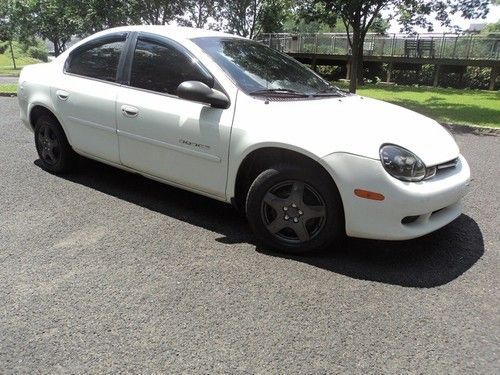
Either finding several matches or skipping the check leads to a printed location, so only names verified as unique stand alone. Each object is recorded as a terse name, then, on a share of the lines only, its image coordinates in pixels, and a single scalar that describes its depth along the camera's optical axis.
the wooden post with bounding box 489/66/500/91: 21.22
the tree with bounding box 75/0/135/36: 20.67
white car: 3.08
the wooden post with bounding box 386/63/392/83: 24.33
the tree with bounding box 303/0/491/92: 13.74
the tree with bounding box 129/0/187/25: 20.12
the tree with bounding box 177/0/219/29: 22.42
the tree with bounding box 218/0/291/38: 25.22
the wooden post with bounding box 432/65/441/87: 22.67
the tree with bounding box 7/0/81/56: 31.75
